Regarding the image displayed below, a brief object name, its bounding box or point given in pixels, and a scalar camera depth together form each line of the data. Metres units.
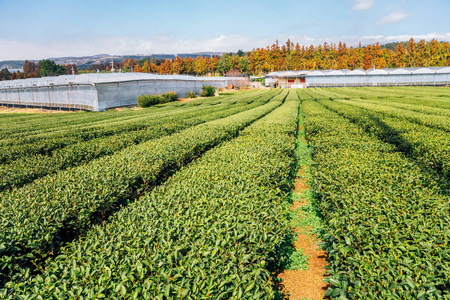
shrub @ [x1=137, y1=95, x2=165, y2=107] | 34.56
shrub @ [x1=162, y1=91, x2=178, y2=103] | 39.62
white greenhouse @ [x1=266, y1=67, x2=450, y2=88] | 60.94
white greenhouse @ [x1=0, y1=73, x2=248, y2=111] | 32.06
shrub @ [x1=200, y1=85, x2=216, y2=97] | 49.16
